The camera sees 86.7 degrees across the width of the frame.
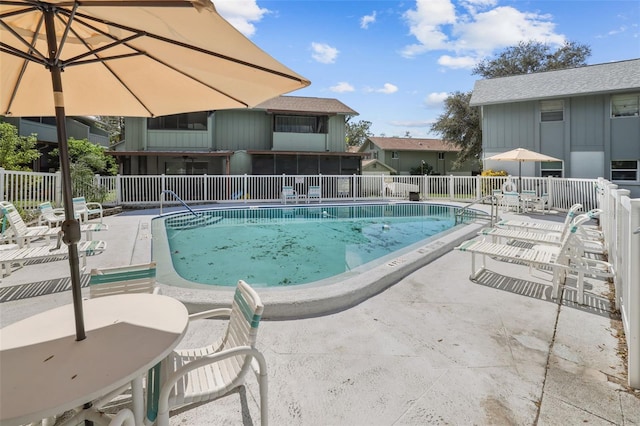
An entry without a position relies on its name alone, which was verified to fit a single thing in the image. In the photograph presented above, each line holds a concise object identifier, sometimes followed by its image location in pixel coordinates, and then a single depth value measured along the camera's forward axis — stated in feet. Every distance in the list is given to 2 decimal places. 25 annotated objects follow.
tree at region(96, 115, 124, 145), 112.77
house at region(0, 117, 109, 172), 55.83
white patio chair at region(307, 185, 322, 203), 52.95
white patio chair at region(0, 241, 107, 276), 13.61
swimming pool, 12.55
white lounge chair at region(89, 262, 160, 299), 8.00
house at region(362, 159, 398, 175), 105.50
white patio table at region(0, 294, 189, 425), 4.11
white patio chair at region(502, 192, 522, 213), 39.99
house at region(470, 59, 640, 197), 50.08
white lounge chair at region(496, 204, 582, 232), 20.40
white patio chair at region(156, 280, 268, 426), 5.31
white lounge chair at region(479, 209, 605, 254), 16.26
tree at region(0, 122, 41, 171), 36.44
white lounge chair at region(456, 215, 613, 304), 13.08
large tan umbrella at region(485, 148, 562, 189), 38.34
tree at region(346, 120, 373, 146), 192.65
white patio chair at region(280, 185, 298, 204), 51.08
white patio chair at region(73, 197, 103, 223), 25.55
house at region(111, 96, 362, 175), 58.49
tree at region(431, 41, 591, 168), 87.97
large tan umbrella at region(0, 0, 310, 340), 5.58
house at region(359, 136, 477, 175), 110.11
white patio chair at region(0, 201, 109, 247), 16.46
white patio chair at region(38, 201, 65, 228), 21.29
